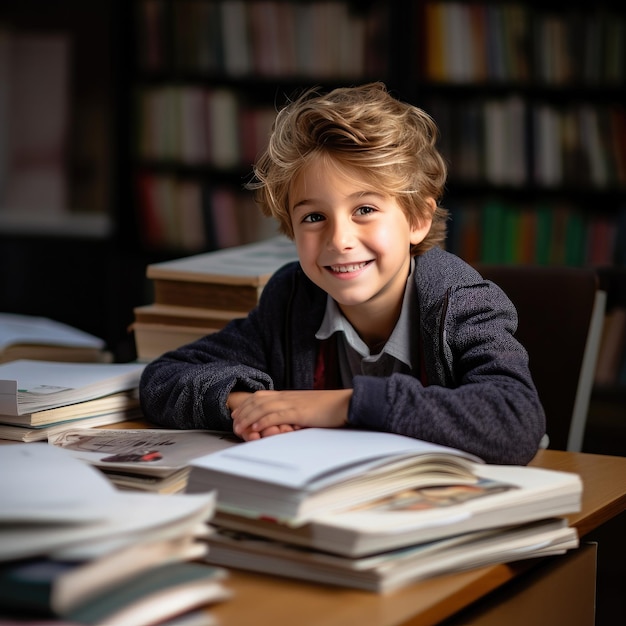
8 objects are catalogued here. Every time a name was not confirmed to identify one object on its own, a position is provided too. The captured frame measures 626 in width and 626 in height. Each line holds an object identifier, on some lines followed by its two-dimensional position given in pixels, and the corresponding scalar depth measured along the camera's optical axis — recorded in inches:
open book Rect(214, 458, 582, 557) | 68.2
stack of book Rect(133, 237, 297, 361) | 94.3
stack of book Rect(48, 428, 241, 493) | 75.2
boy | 77.4
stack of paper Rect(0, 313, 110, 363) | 99.6
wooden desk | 66.4
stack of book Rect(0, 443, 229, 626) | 64.3
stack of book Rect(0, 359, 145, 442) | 82.0
